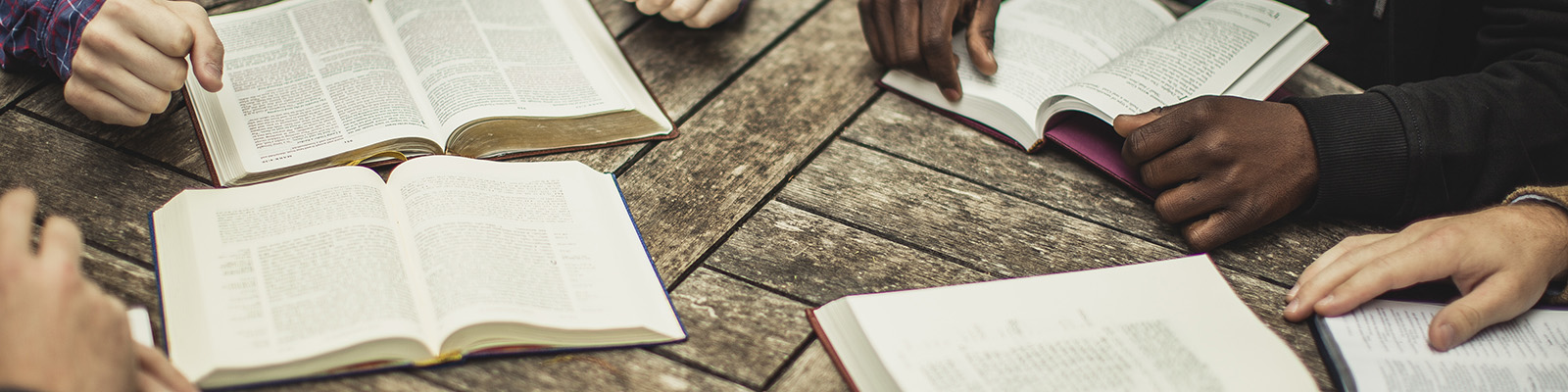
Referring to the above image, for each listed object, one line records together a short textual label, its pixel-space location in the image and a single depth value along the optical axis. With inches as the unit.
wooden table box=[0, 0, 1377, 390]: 33.9
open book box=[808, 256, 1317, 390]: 31.6
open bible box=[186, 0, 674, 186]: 40.5
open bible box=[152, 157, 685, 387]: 30.0
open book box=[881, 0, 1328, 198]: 45.6
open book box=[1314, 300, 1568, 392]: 34.2
